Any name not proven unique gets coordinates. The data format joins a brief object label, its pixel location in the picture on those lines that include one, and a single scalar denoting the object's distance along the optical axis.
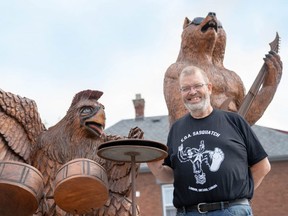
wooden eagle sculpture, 3.10
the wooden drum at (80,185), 2.50
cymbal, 2.34
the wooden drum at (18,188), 2.44
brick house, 12.82
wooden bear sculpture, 3.98
